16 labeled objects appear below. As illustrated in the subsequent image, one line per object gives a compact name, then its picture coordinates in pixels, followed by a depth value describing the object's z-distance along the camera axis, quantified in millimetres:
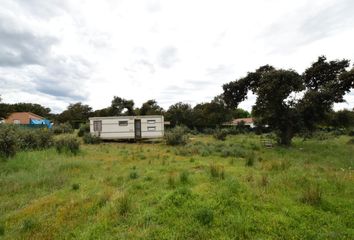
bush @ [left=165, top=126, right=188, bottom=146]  17578
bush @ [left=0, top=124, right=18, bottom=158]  9695
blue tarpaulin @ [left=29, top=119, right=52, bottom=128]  43600
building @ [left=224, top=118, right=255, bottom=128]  55706
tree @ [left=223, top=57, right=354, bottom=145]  15258
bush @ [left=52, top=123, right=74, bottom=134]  27842
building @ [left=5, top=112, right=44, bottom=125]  43022
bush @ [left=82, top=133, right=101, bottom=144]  18953
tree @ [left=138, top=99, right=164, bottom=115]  39538
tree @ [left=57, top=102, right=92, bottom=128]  50303
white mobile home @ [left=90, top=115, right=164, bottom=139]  20734
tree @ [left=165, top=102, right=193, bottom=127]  36344
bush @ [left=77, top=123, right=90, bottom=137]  24348
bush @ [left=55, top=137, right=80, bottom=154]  12421
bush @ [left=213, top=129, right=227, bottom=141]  22625
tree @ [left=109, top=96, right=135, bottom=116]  43875
